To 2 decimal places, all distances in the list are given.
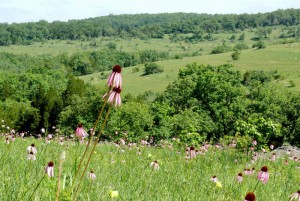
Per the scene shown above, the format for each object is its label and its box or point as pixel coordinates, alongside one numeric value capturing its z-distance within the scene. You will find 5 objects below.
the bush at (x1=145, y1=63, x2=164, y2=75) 114.81
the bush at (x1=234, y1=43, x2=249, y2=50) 159.12
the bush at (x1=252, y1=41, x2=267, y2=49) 134.52
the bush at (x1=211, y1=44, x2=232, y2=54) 150.00
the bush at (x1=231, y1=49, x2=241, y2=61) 118.44
